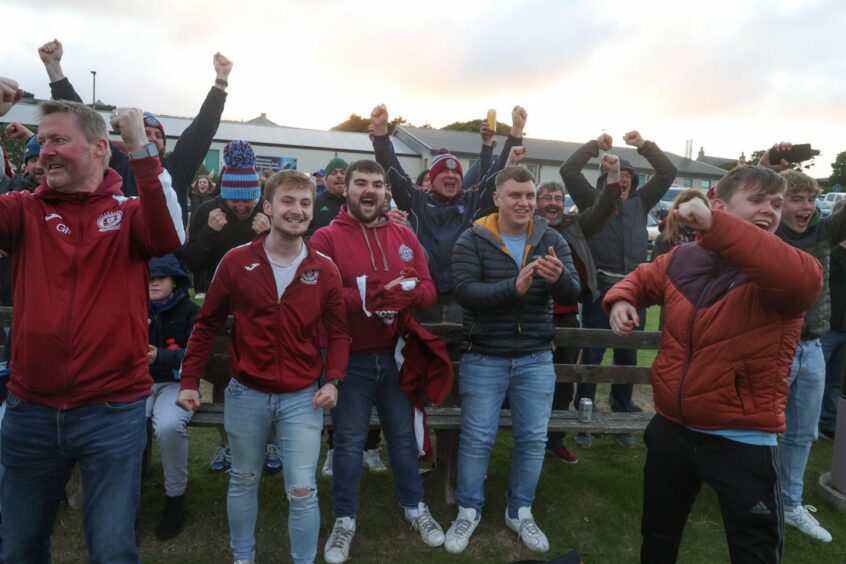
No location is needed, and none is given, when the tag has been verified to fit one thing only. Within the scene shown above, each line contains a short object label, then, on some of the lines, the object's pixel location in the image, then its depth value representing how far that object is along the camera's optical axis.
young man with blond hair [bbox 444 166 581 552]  3.61
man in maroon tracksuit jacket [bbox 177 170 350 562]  2.99
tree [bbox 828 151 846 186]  50.38
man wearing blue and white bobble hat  4.32
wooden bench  3.97
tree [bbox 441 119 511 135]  56.56
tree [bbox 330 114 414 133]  61.14
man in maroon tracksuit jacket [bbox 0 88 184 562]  2.22
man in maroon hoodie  3.43
